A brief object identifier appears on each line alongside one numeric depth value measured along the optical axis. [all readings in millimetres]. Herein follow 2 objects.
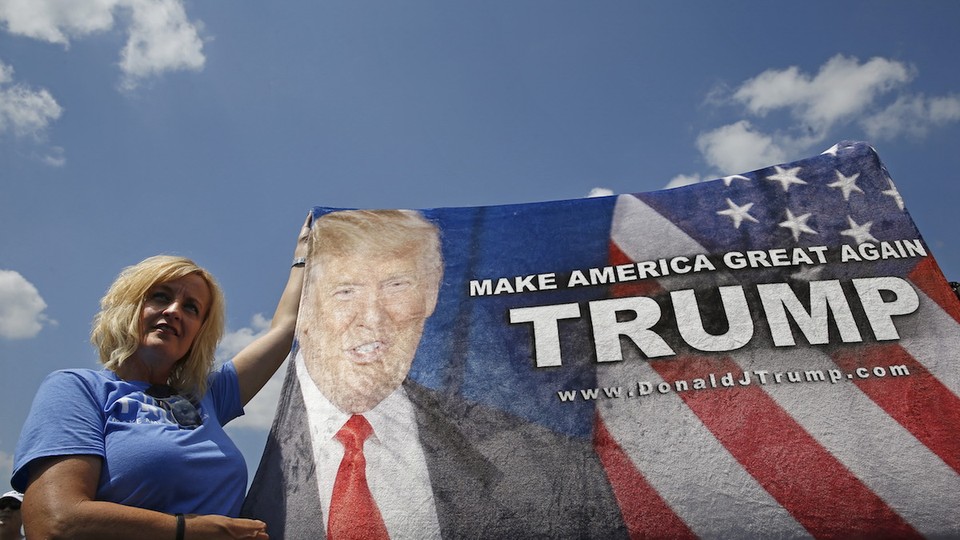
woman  1876
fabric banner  2623
